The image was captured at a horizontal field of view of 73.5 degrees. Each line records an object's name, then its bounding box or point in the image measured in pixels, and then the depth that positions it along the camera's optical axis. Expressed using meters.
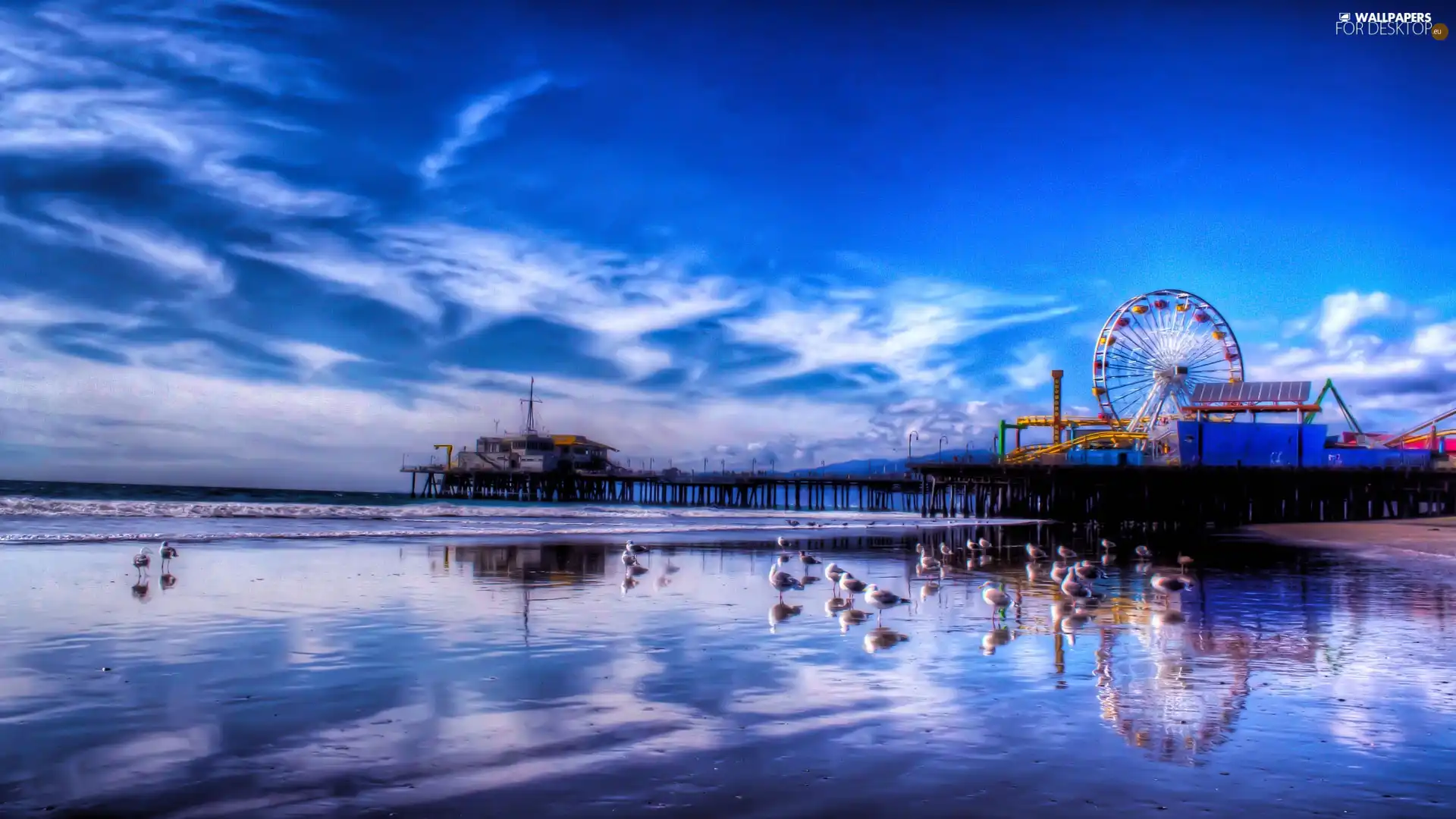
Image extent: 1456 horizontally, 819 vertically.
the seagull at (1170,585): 14.48
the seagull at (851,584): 13.73
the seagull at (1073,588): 13.70
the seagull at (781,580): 14.58
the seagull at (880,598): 11.85
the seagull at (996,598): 11.87
